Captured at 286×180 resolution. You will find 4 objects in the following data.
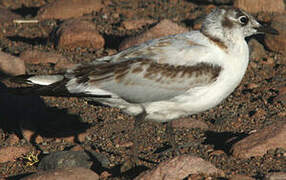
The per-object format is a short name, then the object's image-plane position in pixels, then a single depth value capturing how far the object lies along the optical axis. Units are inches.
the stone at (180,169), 431.8
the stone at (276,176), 422.0
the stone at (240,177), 440.1
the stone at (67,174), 452.1
